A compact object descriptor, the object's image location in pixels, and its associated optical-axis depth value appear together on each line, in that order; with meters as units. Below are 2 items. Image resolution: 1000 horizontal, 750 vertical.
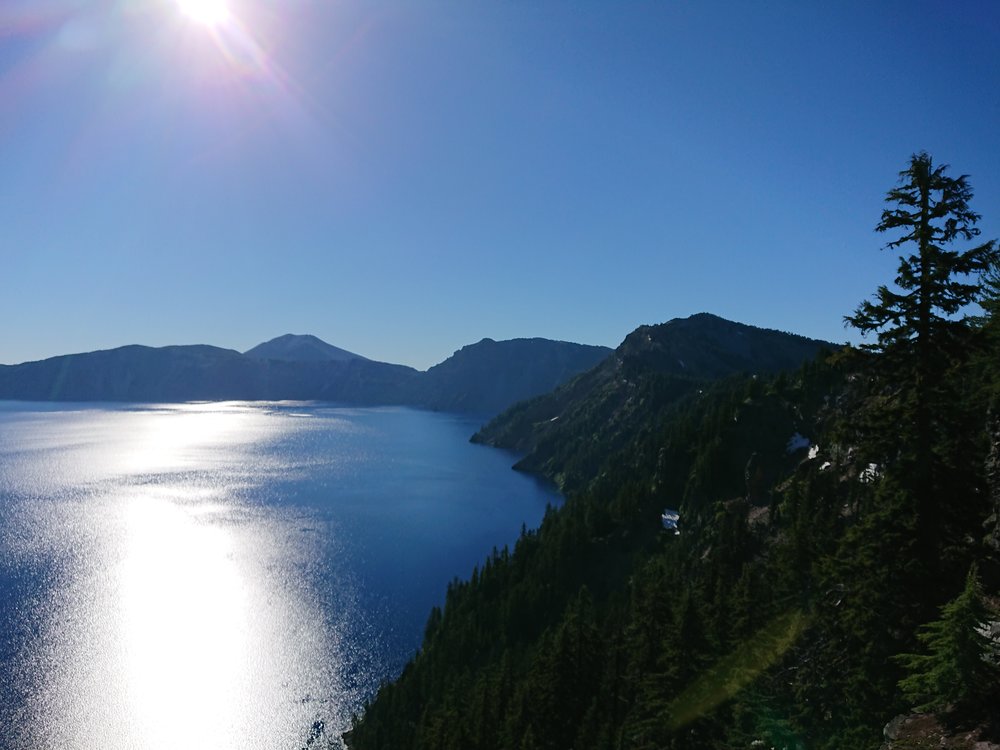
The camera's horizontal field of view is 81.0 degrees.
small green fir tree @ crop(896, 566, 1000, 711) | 16.30
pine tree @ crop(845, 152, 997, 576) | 20.14
